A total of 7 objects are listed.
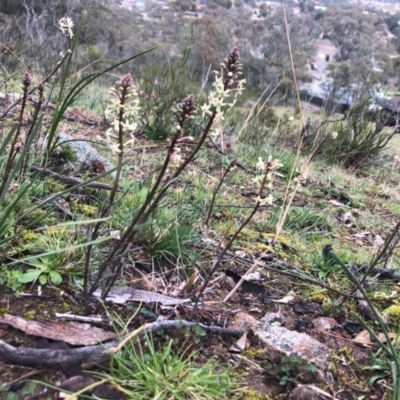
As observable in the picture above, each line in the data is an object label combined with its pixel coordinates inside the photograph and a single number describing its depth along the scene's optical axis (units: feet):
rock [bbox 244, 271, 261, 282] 2.53
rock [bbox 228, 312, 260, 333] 2.09
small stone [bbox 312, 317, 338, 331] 2.23
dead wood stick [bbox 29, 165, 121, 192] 2.73
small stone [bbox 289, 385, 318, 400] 1.71
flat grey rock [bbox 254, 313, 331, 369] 1.96
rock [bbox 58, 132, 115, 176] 3.48
